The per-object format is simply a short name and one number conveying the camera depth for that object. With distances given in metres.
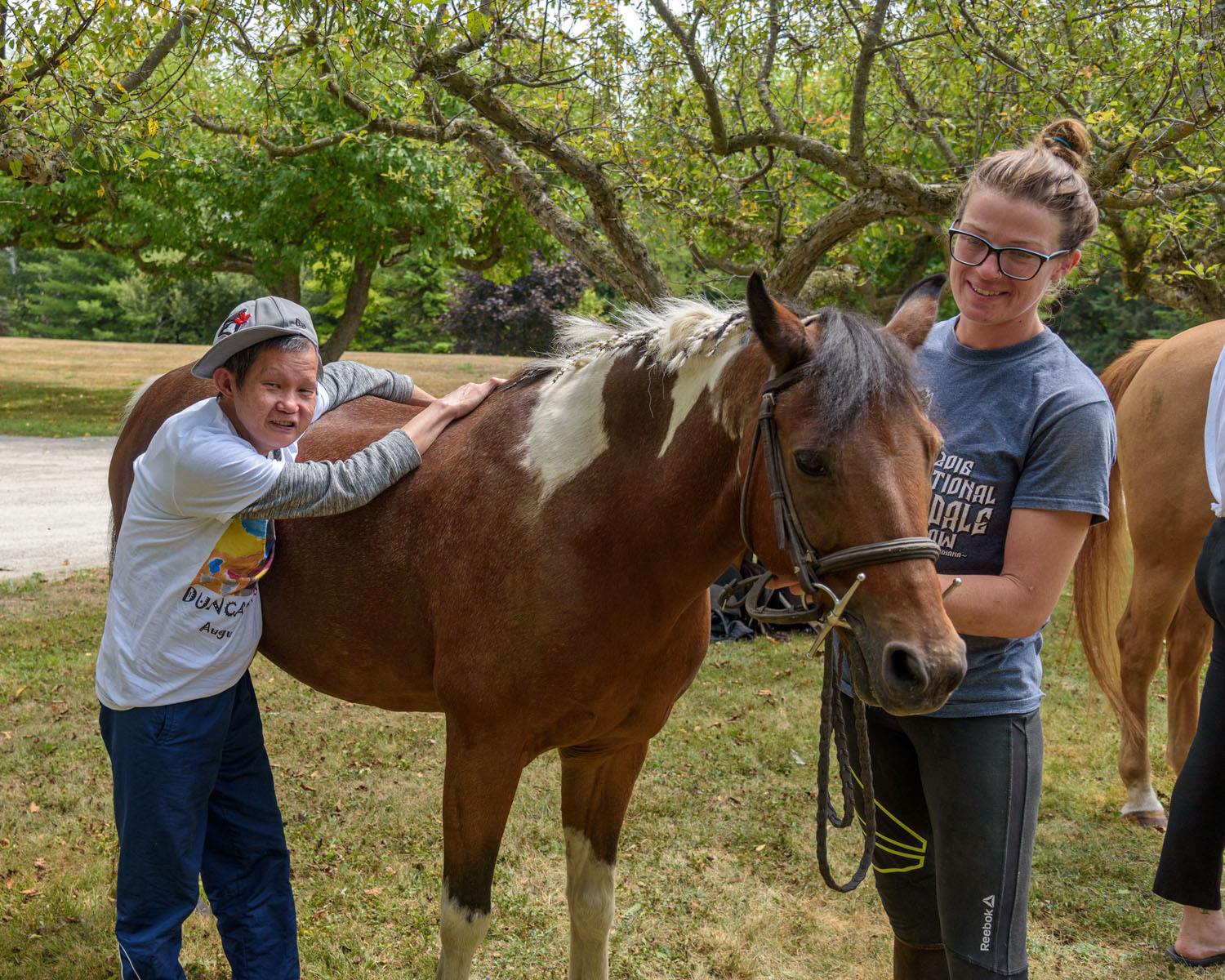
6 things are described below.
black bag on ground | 7.06
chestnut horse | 4.32
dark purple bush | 26.81
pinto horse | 1.78
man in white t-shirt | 2.31
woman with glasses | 1.88
